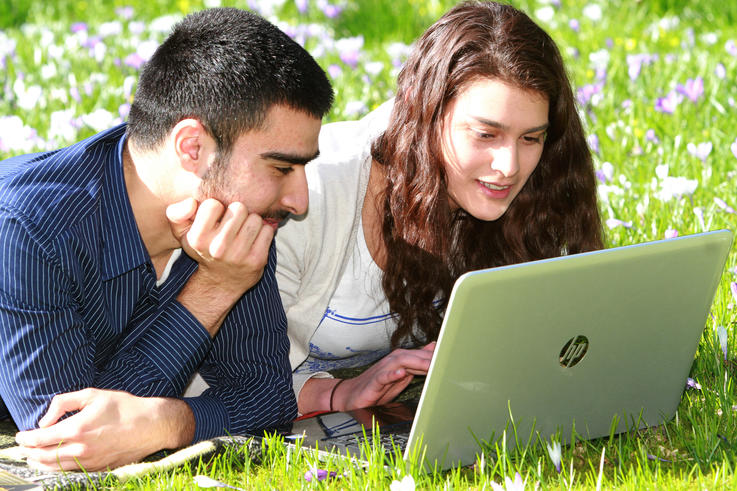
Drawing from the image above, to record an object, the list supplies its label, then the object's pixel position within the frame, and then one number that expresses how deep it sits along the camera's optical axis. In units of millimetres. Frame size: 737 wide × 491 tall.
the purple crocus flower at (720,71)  5004
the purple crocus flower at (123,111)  4694
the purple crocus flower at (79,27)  6484
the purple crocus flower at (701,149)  4043
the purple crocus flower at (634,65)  5195
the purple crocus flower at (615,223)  3536
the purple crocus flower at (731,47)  5457
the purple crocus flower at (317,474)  2236
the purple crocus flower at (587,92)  5082
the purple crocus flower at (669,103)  4645
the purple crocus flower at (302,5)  6879
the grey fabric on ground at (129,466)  2285
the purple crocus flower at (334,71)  5426
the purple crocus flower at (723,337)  2666
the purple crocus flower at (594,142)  4352
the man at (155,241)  2334
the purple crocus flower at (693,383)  2670
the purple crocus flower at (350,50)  5652
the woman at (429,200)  2834
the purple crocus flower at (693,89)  4793
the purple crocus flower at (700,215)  3506
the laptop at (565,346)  1985
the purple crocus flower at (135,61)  5508
